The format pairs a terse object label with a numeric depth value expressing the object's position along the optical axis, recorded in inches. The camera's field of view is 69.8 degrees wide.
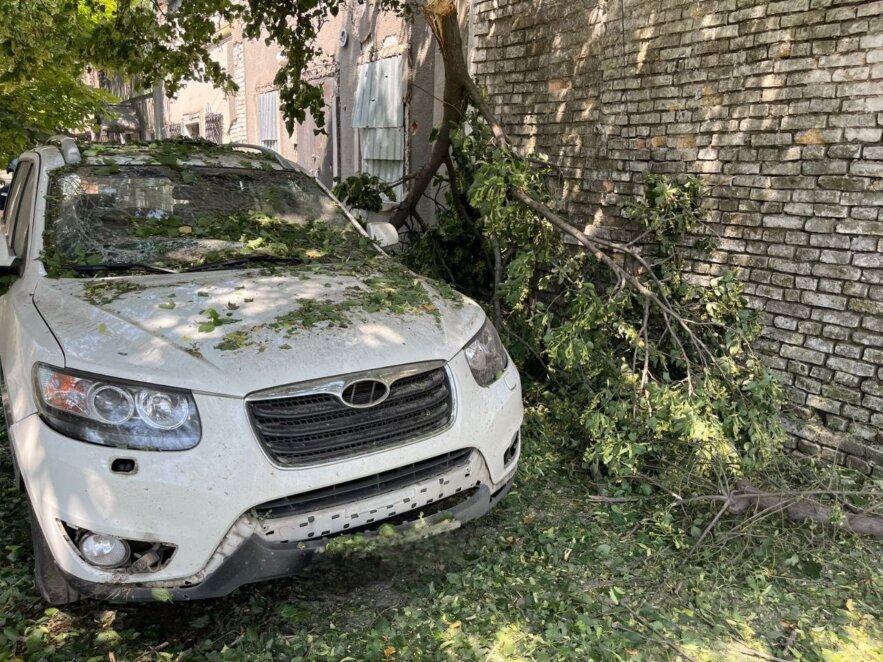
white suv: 84.7
